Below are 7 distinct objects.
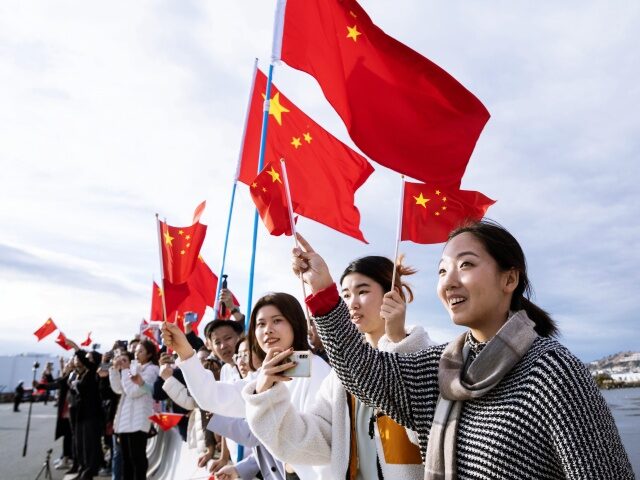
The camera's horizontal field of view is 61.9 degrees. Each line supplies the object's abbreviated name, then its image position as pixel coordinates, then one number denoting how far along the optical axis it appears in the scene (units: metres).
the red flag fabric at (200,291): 8.86
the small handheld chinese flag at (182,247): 5.02
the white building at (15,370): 50.84
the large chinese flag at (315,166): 5.29
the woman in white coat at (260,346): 3.25
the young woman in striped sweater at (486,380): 1.56
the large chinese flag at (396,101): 3.52
